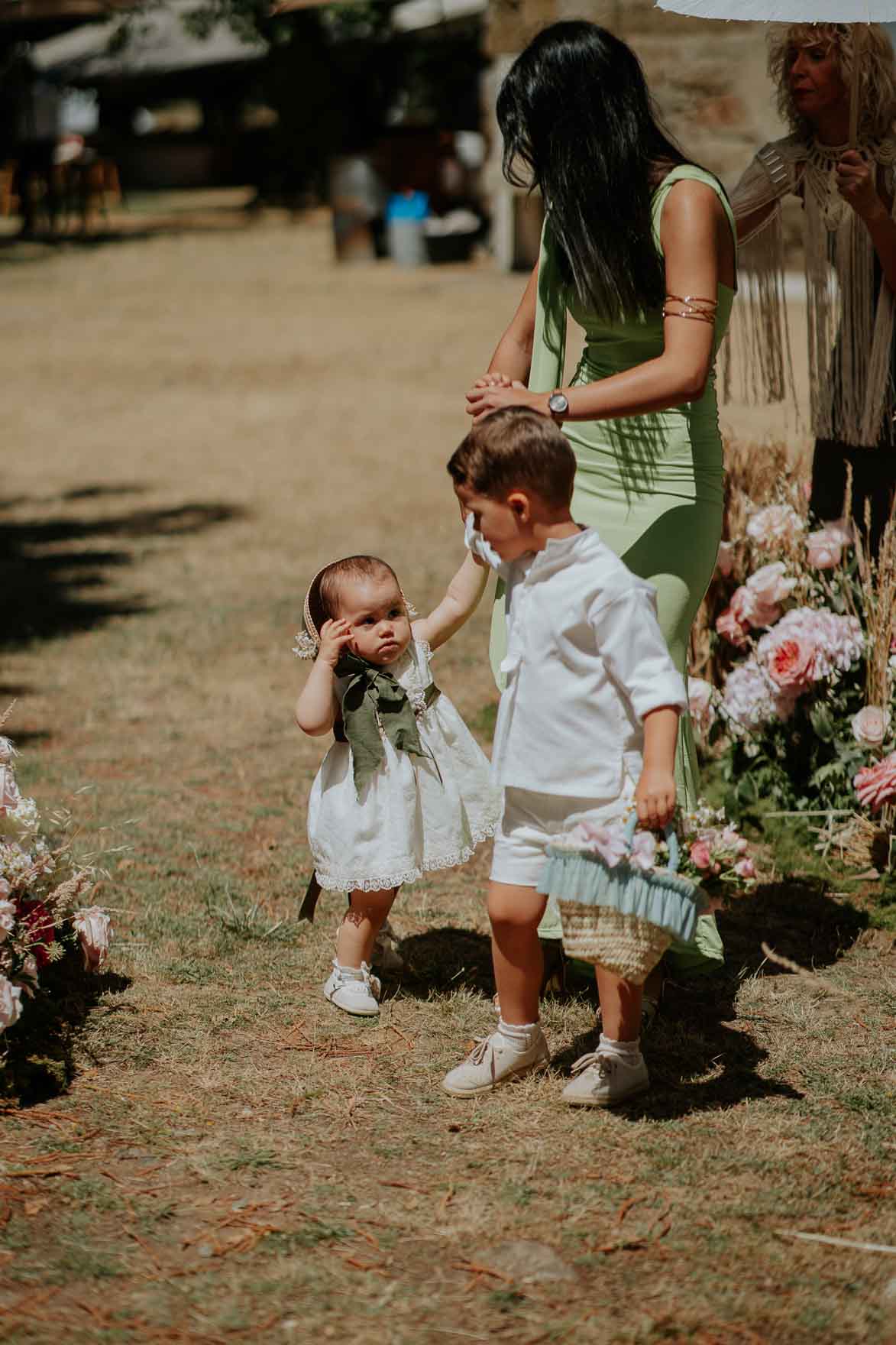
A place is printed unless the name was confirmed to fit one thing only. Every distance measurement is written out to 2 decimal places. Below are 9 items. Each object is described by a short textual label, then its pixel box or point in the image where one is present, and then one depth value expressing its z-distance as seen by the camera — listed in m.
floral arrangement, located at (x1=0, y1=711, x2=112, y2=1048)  3.43
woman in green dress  3.31
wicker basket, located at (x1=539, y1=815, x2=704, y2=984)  2.93
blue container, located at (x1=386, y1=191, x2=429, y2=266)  21.38
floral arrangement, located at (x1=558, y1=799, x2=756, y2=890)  2.94
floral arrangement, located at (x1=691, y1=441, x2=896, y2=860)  4.49
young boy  3.01
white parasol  3.75
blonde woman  4.19
